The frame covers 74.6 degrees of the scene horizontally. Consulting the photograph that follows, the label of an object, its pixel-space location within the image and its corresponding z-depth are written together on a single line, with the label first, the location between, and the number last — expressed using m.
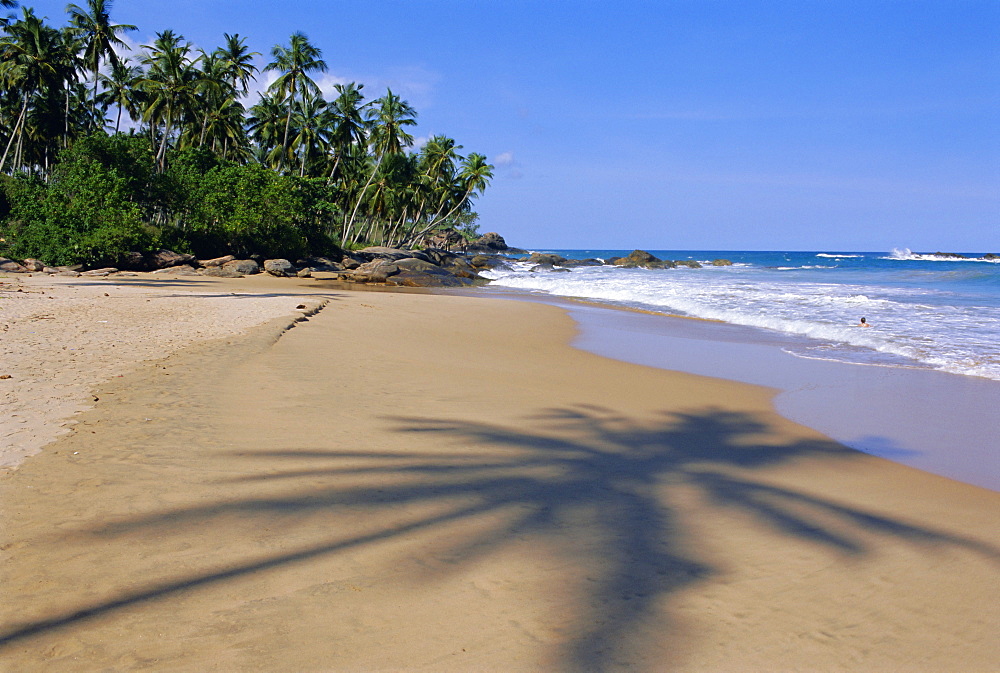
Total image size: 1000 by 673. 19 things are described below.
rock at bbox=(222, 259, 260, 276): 28.12
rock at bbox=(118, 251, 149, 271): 25.59
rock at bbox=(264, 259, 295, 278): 28.92
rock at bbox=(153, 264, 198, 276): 25.86
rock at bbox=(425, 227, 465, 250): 94.49
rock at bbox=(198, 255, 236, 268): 28.92
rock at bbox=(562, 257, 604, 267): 64.69
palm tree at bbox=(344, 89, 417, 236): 47.34
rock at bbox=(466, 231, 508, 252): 104.32
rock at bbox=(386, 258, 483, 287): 30.91
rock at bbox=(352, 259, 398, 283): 30.90
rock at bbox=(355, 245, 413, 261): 38.25
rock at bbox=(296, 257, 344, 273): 32.83
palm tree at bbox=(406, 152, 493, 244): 56.59
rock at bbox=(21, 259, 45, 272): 22.41
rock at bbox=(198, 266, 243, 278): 27.55
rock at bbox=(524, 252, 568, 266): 63.24
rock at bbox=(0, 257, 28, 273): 21.49
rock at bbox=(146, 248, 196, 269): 27.03
